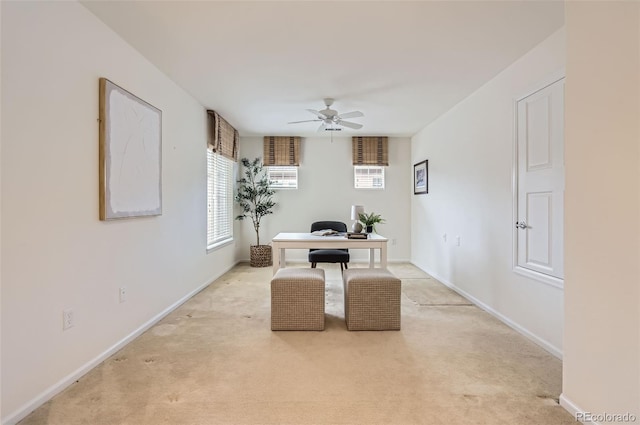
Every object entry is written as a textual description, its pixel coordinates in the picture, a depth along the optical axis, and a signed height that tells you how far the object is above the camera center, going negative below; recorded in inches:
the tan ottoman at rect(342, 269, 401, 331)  108.9 -33.2
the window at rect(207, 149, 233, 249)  184.5 +5.3
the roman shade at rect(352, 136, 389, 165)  238.7 +43.5
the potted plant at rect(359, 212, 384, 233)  154.0 -6.5
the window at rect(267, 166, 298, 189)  242.2 +24.3
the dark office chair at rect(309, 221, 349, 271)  174.1 -26.6
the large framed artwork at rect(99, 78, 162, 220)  87.7 +16.6
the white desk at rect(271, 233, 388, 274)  138.0 -15.8
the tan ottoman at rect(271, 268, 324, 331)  108.9 -33.4
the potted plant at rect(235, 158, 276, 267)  221.3 +6.4
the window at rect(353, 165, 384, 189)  244.4 +23.8
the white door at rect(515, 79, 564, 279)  92.1 +8.4
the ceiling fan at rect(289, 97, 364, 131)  150.0 +44.7
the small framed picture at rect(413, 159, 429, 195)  207.9 +21.0
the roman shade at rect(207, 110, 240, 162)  174.9 +42.5
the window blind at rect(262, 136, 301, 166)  236.5 +43.1
